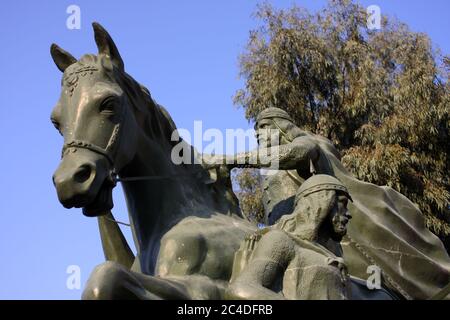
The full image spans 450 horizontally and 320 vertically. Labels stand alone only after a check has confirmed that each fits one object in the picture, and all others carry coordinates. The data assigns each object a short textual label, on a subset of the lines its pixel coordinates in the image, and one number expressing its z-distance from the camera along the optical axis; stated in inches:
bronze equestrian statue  210.8
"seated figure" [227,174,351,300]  216.2
